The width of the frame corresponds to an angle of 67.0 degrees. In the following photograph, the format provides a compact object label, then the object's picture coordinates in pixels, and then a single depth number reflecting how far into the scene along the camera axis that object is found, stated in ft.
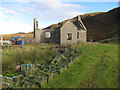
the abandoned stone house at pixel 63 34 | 54.37
